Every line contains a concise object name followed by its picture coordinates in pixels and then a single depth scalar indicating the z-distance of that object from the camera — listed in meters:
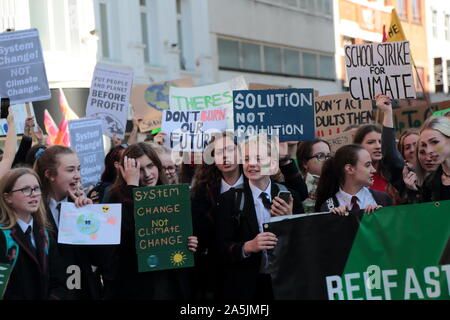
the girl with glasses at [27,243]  6.09
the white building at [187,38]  22.92
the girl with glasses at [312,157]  8.64
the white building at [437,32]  44.06
